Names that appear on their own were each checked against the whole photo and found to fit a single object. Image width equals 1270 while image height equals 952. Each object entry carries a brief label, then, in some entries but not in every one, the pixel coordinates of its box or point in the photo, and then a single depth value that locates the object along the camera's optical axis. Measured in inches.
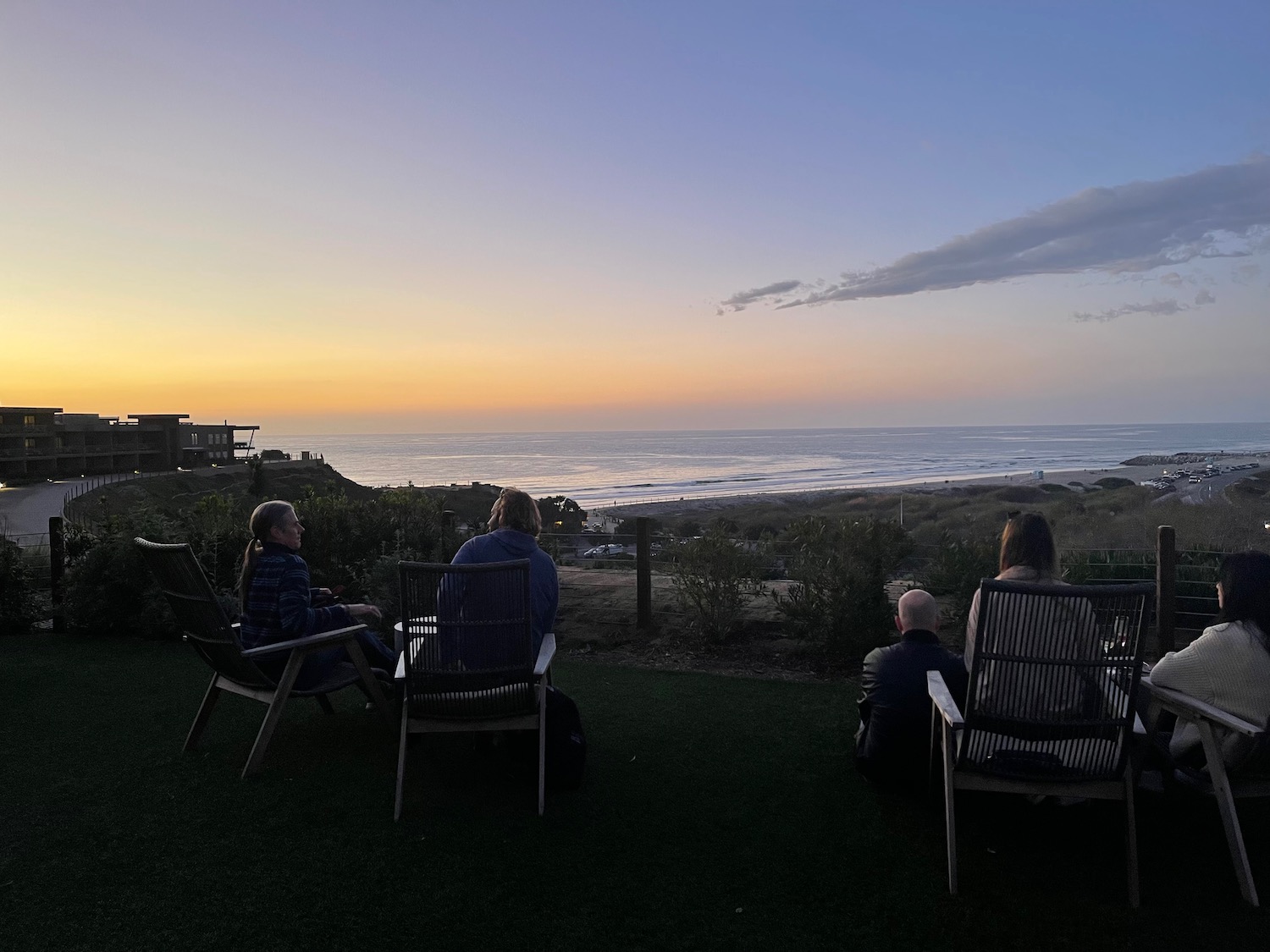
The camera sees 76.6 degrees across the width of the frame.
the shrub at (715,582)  239.9
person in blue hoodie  145.6
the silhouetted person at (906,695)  127.9
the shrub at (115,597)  249.8
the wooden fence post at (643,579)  254.4
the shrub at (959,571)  231.6
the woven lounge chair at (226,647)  138.3
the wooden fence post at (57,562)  259.8
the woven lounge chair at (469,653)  122.7
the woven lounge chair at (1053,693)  98.7
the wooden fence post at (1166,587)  199.5
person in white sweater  105.3
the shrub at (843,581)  218.4
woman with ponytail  147.1
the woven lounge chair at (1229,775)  100.3
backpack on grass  133.8
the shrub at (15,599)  259.3
